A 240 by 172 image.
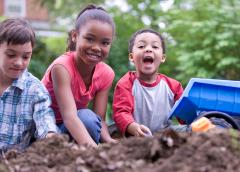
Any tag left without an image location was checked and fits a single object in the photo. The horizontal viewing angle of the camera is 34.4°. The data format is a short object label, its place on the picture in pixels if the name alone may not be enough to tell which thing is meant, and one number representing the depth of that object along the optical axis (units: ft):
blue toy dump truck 7.92
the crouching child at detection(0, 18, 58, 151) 7.43
